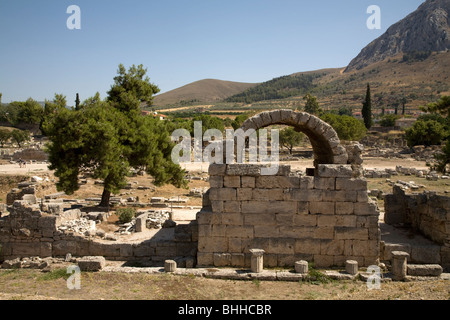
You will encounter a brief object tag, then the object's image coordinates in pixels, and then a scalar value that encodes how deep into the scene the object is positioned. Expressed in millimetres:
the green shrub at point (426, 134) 46562
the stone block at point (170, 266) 8781
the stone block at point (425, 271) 8523
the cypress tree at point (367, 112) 59844
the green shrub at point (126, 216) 13711
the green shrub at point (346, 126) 44500
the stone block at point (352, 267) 8469
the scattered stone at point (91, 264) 9078
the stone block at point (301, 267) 8531
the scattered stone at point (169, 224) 12586
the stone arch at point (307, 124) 9211
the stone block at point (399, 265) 8289
